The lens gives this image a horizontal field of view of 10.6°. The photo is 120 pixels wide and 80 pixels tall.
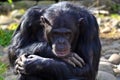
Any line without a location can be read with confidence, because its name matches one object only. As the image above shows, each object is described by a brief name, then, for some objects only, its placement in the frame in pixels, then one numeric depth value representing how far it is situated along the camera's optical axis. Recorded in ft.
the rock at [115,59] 28.81
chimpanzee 19.91
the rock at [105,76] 25.00
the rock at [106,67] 26.46
